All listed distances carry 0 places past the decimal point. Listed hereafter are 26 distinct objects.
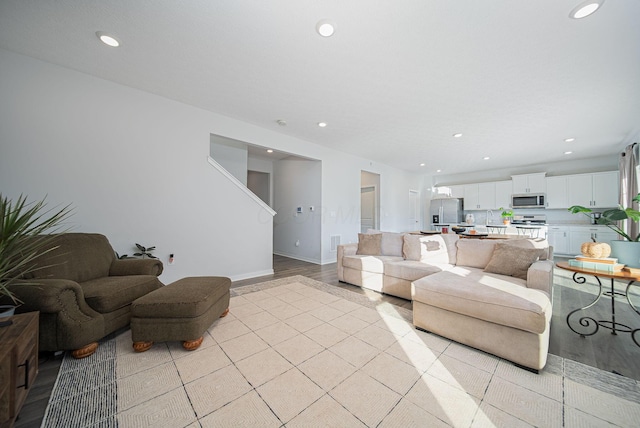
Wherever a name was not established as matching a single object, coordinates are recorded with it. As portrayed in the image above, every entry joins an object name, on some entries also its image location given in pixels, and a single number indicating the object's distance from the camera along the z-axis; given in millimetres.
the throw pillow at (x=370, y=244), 3688
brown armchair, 1610
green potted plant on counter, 4777
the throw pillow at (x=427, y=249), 3220
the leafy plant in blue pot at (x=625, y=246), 2002
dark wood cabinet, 1026
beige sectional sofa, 1626
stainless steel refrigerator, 7820
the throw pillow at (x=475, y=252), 2826
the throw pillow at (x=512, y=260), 2369
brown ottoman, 1783
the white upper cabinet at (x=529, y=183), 6363
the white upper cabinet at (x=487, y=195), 7180
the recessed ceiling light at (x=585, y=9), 1626
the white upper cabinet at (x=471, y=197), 7496
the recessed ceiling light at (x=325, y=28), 1840
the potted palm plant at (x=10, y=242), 1284
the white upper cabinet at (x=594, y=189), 5434
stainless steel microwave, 6277
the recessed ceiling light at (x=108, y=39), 2035
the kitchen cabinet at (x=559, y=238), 5883
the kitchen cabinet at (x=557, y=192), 6035
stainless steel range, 5957
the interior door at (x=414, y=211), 8305
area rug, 1219
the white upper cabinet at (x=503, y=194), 6902
